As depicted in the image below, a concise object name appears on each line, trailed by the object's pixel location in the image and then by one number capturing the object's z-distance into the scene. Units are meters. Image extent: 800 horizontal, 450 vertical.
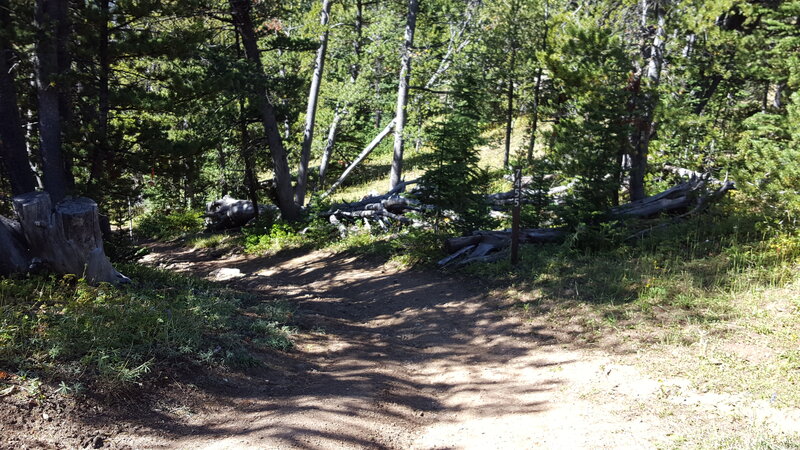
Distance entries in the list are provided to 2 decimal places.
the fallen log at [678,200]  10.50
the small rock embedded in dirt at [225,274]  11.71
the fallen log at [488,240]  10.49
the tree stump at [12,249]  6.52
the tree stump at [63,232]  6.56
